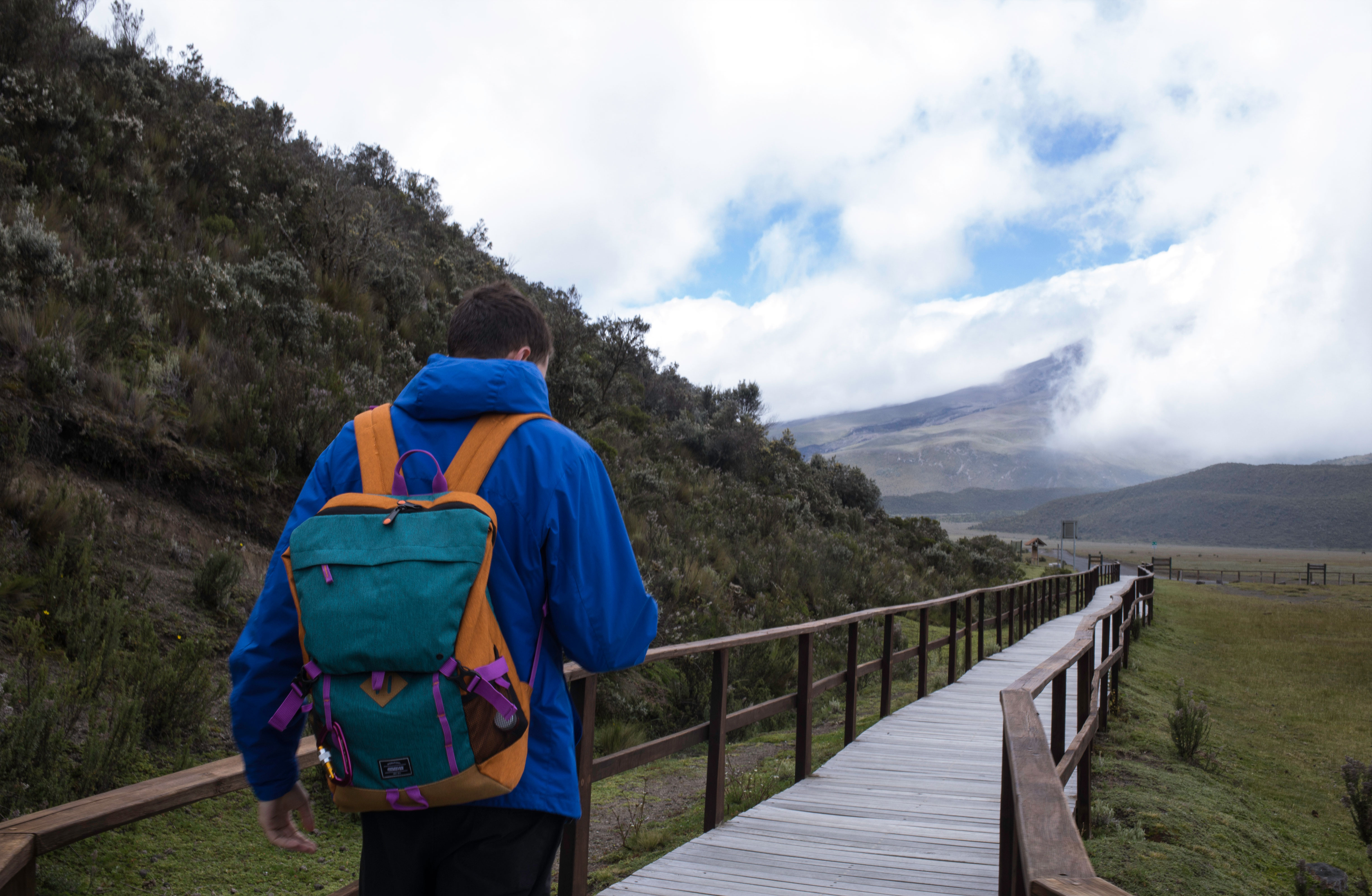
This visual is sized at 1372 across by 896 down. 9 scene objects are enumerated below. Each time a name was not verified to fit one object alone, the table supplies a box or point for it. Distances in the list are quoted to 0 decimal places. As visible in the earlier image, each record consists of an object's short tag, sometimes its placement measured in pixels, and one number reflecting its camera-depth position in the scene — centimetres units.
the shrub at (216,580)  563
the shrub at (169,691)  446
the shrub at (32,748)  350
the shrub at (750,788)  575
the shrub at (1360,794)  657
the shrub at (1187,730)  792
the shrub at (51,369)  610
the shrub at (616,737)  677
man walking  168
